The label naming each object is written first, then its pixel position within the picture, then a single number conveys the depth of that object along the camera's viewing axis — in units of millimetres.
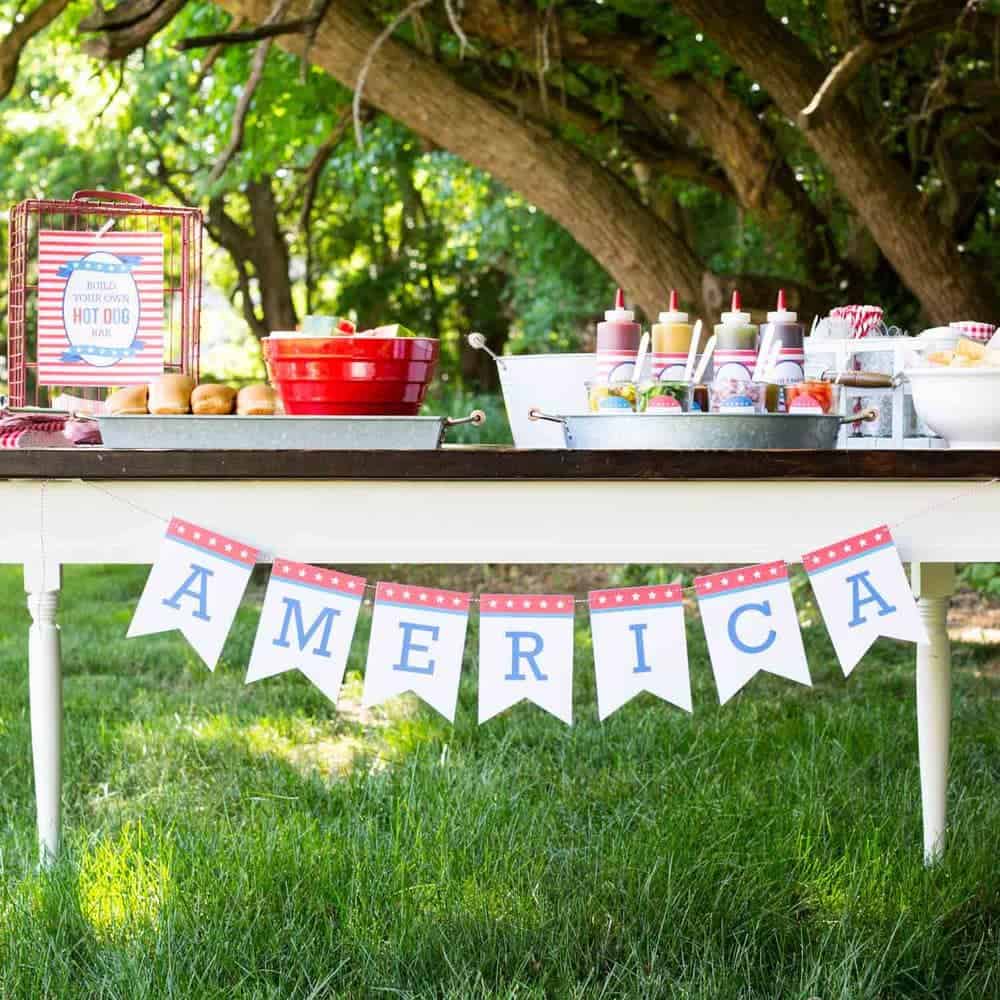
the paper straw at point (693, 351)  4466
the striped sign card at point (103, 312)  4782
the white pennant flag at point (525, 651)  4175
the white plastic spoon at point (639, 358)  4489
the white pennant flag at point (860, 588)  4151
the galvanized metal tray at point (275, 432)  4184
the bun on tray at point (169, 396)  4259
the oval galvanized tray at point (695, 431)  4217
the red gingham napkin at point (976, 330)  4827
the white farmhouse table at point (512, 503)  4133
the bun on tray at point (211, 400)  4241
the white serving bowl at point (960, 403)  4298
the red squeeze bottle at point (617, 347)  4516
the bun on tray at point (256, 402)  4257
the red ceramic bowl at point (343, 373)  4263
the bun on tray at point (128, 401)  4301
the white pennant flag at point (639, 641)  4174
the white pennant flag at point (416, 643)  4175
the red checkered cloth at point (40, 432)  4466
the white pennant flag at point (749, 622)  4159
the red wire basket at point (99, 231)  4807
